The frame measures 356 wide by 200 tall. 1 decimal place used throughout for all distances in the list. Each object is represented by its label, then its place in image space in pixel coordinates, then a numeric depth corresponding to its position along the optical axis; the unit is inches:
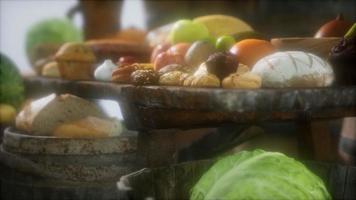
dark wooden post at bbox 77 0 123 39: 173.3
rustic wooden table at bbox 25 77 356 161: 64.1
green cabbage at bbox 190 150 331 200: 58.3
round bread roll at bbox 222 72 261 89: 69.2
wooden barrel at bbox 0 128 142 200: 91.6
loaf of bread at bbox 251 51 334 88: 71.6
